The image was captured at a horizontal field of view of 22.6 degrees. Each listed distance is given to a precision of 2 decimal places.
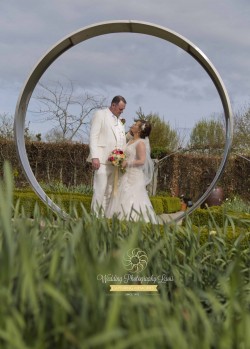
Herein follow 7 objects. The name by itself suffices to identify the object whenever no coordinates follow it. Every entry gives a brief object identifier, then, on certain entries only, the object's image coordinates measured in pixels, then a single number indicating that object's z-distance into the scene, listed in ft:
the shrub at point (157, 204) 38.89
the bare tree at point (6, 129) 63.76
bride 25.64
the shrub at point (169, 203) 40.38
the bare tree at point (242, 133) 75.97
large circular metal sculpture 23.22
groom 25.62
